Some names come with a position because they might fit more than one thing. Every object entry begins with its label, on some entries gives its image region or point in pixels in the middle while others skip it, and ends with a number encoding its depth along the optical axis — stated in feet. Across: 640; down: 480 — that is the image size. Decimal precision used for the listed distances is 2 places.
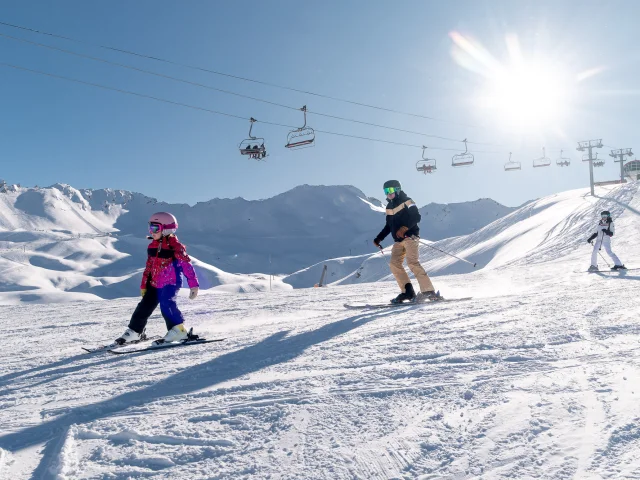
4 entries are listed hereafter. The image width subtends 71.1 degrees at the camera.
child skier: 16.83
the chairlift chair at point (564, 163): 154.61
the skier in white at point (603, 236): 39.52
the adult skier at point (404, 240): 24.20
